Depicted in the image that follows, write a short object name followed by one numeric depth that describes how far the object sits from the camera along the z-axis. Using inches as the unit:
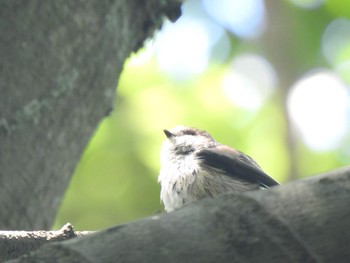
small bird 334.6
